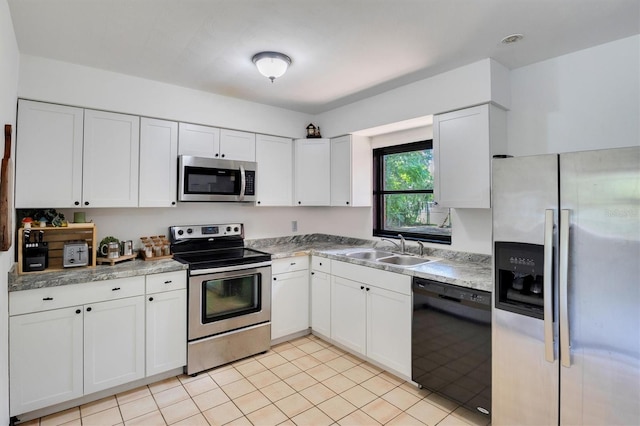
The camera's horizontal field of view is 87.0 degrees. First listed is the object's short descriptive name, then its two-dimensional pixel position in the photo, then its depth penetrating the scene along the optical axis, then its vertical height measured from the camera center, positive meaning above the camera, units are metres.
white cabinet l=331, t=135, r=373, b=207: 3.63 +0.50
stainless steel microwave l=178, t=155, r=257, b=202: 3.07 +0.35
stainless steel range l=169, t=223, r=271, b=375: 2.76 -0.73
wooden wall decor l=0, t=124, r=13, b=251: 1.71 +0.09
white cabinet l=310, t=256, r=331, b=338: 3.31 -0.80
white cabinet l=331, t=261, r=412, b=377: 2.59 -0.82
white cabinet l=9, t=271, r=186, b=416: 2.12 -0.85
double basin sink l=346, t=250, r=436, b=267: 3.07 -0.39
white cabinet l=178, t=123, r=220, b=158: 3.10 +0.72
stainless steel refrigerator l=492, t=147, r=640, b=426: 1.58 -0.37
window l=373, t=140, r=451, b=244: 3.25 +0.21
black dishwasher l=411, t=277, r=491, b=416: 2.11 -0.85
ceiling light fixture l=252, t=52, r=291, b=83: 2.35 +1.08
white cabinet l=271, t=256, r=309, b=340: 3.29 -0.81
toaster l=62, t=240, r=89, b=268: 2.42 -0.28
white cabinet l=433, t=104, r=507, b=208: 2.47 +0.50
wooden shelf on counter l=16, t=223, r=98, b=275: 2.46 -0.17
